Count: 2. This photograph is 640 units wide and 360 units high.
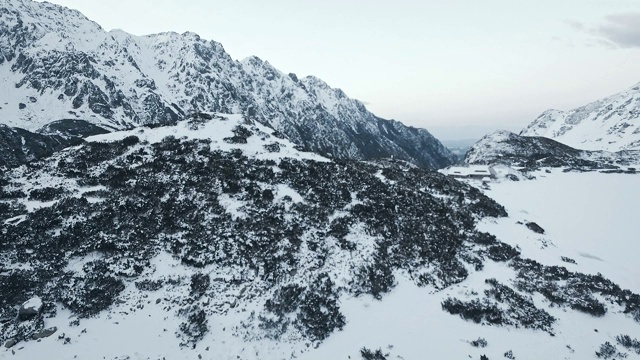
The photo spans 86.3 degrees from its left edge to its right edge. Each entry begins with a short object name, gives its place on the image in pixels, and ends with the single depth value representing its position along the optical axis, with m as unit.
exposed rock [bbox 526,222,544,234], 39.91
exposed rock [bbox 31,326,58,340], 19.52
